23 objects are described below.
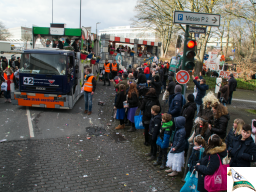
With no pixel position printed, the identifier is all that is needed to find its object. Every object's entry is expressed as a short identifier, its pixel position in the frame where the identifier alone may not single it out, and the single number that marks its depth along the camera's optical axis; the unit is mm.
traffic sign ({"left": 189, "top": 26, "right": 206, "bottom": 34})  7035
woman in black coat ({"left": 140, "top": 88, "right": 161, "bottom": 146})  6277
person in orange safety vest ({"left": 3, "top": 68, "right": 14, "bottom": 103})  9999
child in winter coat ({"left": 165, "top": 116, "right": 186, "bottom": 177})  4730
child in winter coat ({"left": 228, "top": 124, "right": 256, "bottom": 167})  3819
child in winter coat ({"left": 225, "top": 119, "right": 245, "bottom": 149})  4280
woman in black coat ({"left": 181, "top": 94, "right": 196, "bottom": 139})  5762
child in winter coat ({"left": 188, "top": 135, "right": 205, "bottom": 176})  3971
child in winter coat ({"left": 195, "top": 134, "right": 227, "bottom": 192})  3559
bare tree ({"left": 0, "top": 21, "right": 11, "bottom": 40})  59534
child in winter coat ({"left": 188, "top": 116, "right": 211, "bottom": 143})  4613
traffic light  7000
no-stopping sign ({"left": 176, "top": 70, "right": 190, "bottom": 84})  7176
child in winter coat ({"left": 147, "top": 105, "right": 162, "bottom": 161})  5352
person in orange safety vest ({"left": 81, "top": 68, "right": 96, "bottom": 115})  9164
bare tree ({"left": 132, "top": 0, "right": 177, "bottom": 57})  21798
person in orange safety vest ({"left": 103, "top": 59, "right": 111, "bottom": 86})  15836
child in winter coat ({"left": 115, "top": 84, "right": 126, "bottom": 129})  7734
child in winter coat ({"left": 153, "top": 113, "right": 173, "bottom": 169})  4992
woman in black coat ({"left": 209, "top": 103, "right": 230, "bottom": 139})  5031
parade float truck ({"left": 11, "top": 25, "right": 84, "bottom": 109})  8867
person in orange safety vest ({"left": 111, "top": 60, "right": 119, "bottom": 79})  15992
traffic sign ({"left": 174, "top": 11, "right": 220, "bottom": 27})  6969
